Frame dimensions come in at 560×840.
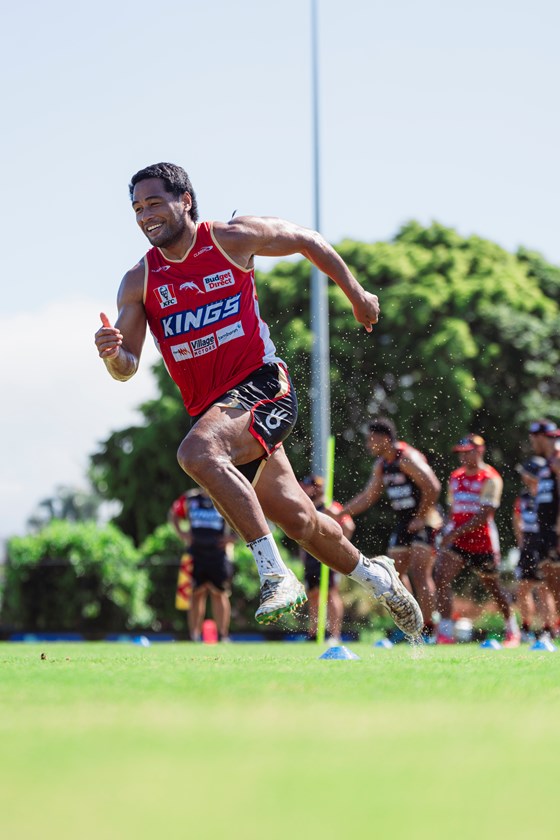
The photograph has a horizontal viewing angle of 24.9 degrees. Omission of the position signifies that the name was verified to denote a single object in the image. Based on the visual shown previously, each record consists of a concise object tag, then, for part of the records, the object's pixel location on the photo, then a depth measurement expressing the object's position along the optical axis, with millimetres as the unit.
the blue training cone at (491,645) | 9641
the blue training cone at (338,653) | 6793
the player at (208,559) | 15352
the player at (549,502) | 12617
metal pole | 24953
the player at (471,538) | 13289
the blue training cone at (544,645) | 8564
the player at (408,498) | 12633
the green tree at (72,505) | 76188
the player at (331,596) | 14070
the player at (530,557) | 12508
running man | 6426
